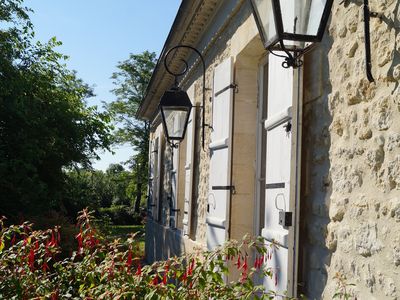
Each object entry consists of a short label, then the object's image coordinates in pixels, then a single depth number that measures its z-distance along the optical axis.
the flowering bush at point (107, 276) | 2.59
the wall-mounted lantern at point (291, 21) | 2.37
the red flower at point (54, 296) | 2.79
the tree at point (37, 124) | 7.94
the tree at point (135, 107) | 30.19
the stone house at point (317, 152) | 2.22
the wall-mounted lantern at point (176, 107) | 5.83
